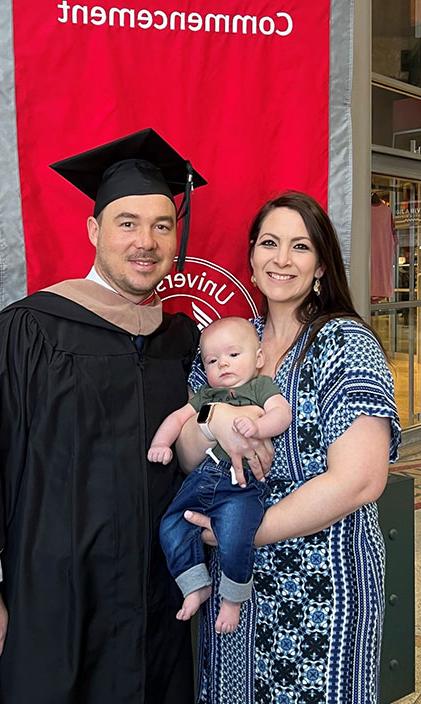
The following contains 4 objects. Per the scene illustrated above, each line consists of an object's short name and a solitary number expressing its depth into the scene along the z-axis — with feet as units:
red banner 7.02
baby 5.45
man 5.54
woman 5.25
